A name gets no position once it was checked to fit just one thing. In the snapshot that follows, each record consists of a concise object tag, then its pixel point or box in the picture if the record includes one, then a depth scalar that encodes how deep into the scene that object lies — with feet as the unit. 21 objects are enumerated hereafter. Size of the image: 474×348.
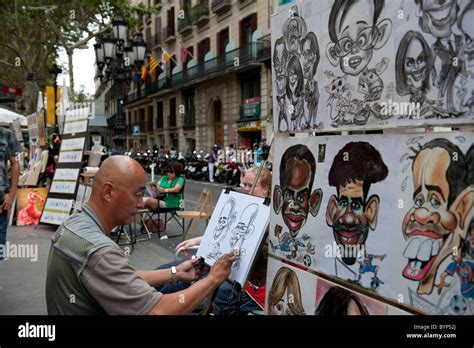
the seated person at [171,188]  23.36
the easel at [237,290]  7.56
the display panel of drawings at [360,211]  5.25
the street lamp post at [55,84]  44.81
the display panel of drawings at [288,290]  6.43
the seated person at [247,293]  8.52
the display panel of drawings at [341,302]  5.42
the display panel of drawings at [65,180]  25.25
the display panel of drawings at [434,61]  4.46
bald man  5.62
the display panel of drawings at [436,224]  4.54
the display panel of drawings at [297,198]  6.31
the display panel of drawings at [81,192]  38.38
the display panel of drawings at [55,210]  25.09
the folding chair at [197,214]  20.33
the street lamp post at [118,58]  30.68
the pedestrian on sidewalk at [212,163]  60.95
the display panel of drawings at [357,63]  5.26
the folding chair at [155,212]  23.04
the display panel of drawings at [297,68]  6.32
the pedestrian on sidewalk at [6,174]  13.23
